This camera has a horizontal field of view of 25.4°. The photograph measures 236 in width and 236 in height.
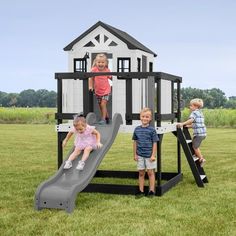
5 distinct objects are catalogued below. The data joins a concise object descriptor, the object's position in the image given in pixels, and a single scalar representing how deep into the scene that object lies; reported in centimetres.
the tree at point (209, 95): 9350
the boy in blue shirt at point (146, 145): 898
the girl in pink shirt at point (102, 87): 1024
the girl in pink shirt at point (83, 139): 888
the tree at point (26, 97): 11006
